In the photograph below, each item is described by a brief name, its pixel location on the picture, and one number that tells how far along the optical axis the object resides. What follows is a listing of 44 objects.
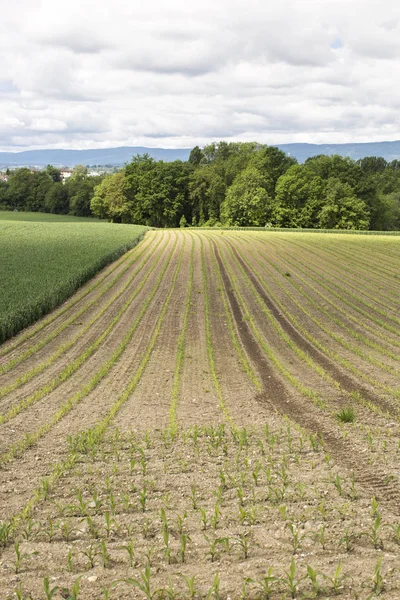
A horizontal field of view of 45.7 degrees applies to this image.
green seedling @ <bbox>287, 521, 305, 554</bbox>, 6.49
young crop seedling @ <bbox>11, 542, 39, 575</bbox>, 6.23
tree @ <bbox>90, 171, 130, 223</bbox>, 99.12
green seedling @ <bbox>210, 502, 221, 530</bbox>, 7.03
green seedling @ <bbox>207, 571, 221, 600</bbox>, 5.56
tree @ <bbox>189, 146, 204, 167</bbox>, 120.31
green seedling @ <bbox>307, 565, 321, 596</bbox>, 5.57
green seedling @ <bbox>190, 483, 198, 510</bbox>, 7.69
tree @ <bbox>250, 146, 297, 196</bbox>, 91.19
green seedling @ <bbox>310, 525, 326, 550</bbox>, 6.54
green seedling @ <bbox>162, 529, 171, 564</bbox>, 6.36
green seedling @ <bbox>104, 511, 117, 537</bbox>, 6.92
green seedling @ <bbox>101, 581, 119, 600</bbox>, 5.65
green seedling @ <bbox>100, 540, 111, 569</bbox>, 6.29
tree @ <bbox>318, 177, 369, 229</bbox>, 80.06
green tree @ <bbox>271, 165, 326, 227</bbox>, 83.62
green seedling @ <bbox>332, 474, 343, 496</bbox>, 7.90
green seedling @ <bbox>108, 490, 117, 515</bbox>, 7.58
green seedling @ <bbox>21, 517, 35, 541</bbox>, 6.96
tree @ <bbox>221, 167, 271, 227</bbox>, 84.50
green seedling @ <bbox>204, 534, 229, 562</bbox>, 6.41
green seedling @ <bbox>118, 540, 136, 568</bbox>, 6.29
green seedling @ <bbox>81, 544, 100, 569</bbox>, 6.30
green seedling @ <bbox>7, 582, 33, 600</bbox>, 5.72
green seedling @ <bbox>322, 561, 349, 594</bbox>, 5.67
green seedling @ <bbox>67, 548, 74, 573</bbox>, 6.20
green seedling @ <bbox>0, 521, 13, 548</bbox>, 6.81
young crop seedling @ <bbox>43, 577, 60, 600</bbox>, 5.52
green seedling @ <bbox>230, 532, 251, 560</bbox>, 6.42
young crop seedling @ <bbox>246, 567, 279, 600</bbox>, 5.56
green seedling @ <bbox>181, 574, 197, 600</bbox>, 5.63
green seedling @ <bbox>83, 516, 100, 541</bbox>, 6.94
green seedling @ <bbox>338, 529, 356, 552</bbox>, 6.45
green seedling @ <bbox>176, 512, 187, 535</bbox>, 6.96
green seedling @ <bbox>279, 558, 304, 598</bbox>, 5.62
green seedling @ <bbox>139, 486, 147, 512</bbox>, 7.59
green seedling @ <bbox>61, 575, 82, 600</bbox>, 5.61
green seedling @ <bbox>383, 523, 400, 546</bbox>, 6.53
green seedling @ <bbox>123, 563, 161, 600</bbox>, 5.62
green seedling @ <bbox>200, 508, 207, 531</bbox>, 7.02
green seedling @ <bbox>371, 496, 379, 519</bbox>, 7.16
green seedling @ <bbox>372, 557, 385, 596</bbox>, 5.61
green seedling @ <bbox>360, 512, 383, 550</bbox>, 6.47
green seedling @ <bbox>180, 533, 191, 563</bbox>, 6.38
